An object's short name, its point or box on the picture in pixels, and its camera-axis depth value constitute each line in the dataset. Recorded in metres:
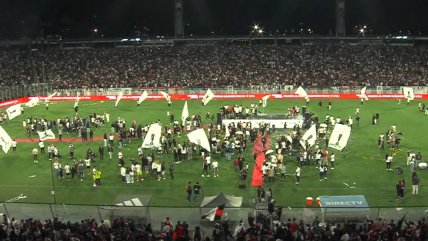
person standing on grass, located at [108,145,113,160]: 34.53
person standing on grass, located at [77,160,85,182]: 30.47
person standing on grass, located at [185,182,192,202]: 26.33
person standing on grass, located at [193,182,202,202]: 26.50
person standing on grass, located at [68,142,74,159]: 34.77
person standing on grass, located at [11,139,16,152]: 36.84
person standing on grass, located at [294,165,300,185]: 28.82
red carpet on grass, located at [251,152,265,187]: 29.40
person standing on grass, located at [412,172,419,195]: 26.47
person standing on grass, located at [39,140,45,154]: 35.91
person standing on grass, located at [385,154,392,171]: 30.58
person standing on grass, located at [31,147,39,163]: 34.25
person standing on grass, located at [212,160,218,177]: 30.32
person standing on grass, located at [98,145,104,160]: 34.25
